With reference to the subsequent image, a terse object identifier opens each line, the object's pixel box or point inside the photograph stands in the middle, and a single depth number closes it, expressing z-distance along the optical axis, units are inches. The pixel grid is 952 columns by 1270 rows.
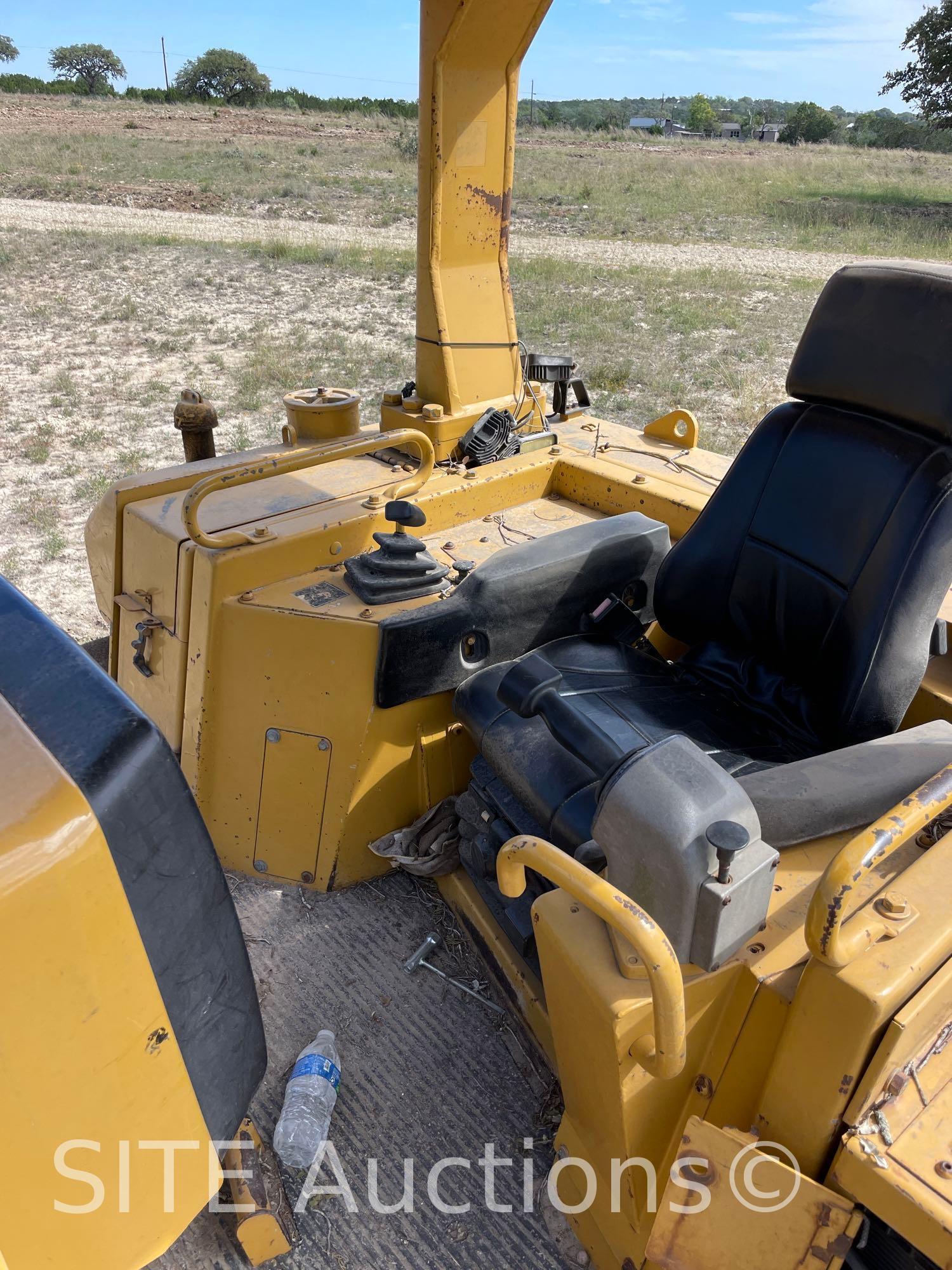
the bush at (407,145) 884.0
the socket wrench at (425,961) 97.7
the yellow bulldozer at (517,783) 45.8
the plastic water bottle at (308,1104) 79.8
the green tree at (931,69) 830.5
